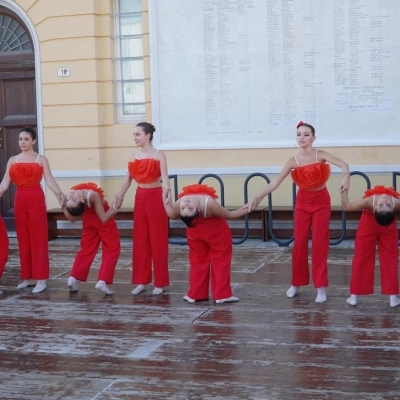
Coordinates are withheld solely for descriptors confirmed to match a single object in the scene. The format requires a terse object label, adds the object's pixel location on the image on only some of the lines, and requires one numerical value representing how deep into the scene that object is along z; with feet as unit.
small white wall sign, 38.09
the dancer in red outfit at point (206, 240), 23.59
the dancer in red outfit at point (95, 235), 25.59
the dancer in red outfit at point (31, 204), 26.40
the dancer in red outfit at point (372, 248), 22.70
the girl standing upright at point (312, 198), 23.94
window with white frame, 38.17
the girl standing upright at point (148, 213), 25.36
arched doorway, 39.22
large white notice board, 34.76
